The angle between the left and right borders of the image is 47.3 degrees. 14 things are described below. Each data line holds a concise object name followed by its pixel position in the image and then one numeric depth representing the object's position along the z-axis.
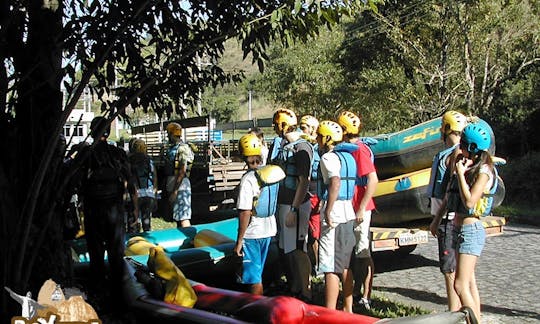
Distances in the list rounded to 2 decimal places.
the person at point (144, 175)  9.41
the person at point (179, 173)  9.54
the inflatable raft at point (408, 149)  7.84
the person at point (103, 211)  5.82
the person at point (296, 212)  6.25
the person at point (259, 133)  8.71
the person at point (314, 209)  6.52
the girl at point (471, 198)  4.64
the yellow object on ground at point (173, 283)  4.66
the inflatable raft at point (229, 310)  3.82
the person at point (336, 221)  5.56
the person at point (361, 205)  5.98
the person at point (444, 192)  5.03
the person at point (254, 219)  5.63
